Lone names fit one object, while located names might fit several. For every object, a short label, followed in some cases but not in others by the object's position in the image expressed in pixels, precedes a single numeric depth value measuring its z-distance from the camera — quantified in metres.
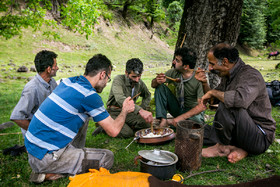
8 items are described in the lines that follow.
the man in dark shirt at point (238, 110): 2.66
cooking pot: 2.32
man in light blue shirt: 2.83
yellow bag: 1.89
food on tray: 3.45
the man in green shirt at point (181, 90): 3.85
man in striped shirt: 2.27
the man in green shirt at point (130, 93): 3.69
